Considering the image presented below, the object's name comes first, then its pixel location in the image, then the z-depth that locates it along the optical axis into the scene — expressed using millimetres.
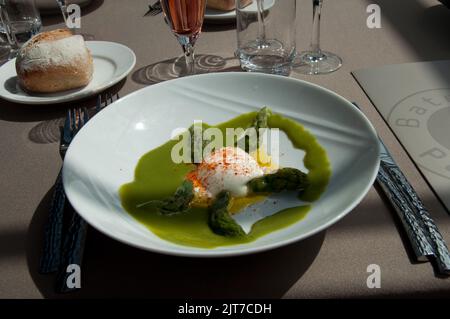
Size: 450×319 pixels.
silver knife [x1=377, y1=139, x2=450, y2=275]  704
